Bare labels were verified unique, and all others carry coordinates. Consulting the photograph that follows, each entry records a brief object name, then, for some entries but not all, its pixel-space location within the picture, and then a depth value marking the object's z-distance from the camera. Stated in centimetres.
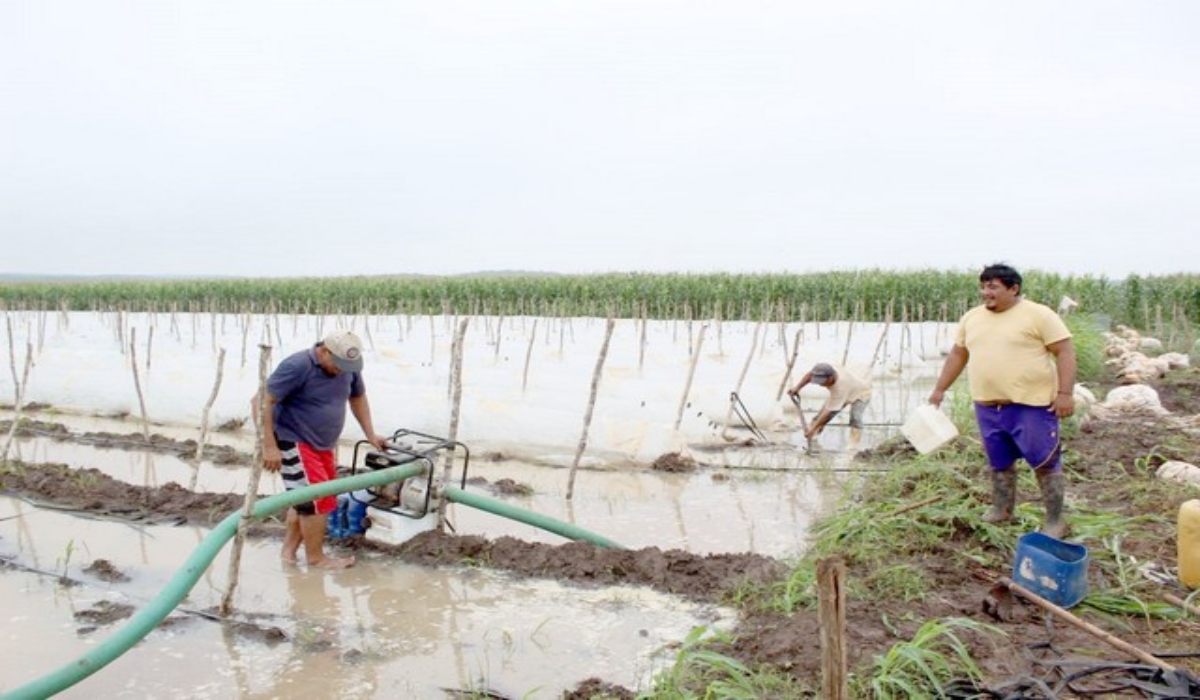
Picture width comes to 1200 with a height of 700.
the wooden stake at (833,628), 236
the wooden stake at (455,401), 521
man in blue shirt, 459
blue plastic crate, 370
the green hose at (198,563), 304
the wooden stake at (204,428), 718
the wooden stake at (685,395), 834
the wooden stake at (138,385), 878
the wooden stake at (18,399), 773
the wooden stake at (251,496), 404
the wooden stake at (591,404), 670
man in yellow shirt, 429
